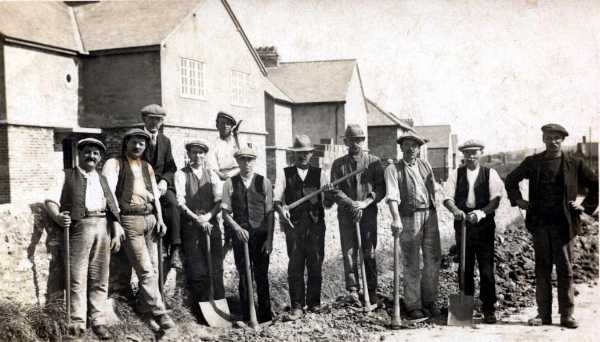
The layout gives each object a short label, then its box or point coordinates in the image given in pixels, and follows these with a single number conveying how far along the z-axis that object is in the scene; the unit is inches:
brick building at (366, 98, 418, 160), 1274.6
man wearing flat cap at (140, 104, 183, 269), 238.4
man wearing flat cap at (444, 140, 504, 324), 251.3
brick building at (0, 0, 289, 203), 559.8
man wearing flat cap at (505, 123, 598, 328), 239.4
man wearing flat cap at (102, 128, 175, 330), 221.3
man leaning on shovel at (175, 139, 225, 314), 247.4
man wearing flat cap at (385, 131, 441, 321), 257.8
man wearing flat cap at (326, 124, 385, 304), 270.8
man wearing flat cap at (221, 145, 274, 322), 248.1
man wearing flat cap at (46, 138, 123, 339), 205.2
